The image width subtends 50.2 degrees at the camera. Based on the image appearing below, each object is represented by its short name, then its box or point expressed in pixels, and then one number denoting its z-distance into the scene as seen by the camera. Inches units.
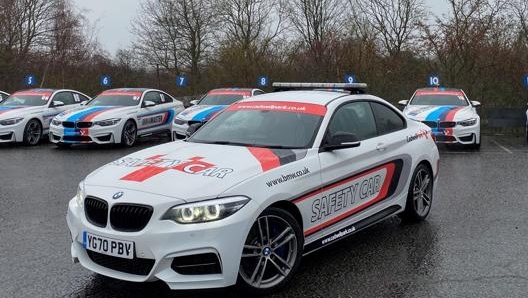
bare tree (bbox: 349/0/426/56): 1165.7
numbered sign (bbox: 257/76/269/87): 917.7
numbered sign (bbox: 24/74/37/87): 1012.5
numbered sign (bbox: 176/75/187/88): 976.1
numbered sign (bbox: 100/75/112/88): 1129.4
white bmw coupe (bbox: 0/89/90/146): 575.5
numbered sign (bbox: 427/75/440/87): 832.3
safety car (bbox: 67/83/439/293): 154.9
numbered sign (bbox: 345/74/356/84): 838.8
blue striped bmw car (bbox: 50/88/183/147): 549.0
